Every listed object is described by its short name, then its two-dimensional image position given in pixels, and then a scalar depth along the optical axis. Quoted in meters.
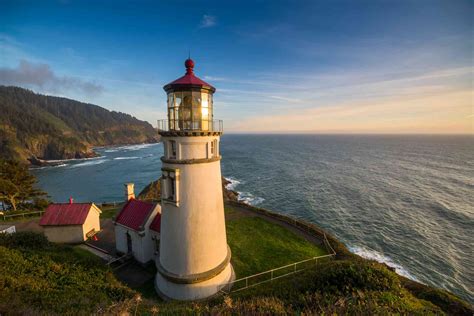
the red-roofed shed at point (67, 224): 13.90
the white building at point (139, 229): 12.09
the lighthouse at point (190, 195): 8.17
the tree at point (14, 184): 21.69
